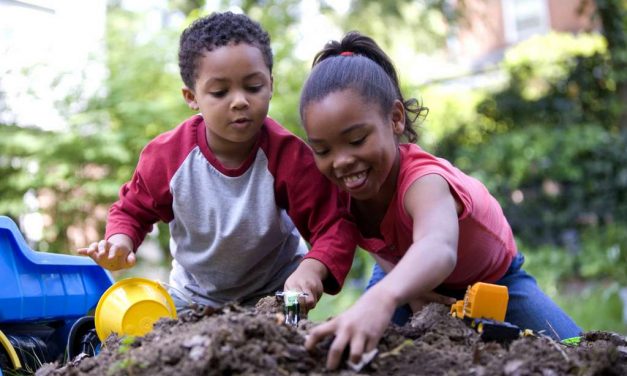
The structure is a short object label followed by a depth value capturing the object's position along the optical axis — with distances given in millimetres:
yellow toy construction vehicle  2215
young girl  1951
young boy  2895
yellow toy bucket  2562
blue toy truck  2750
